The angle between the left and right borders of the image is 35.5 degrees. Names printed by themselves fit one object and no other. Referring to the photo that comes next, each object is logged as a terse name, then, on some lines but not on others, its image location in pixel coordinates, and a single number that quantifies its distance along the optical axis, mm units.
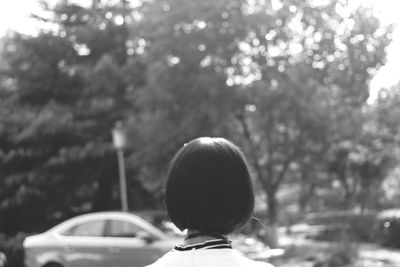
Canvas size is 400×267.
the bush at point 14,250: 17141
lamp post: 13742
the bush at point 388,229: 16953
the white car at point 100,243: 10242
